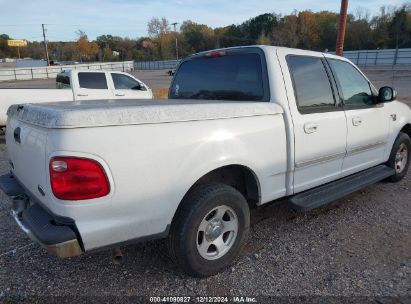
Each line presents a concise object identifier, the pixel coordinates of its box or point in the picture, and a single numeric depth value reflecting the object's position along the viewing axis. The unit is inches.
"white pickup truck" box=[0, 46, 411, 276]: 90.0
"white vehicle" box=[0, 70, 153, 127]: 336.2
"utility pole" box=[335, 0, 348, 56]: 397.7
